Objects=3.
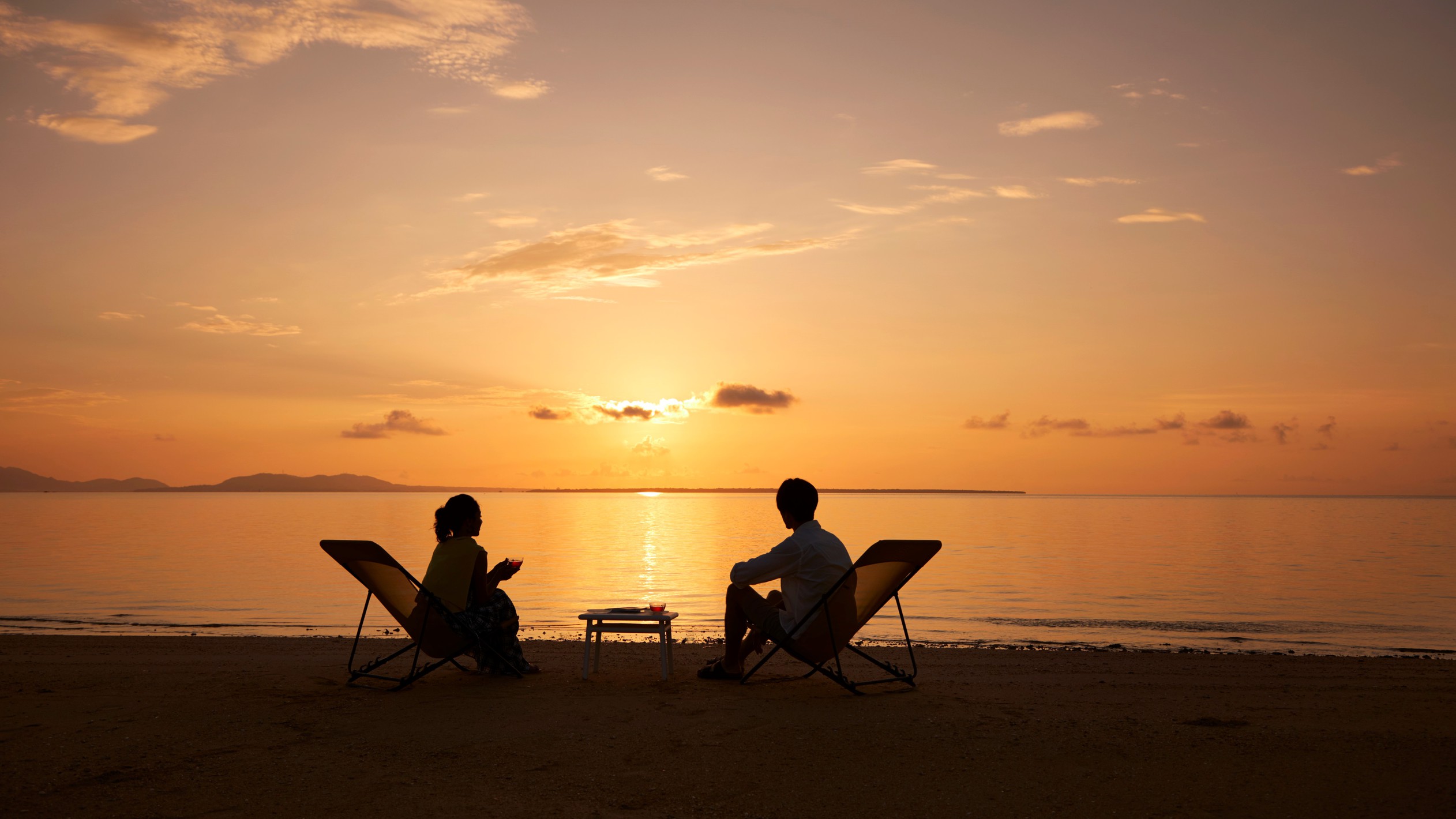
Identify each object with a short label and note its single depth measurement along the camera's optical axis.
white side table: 7.18
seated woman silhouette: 7.38
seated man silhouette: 6.84
